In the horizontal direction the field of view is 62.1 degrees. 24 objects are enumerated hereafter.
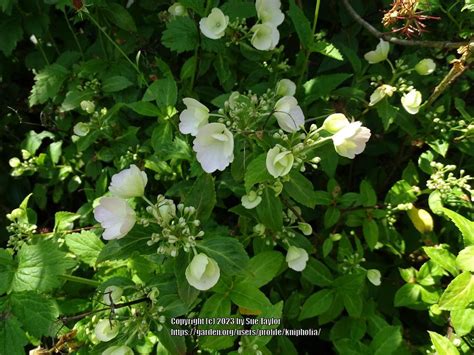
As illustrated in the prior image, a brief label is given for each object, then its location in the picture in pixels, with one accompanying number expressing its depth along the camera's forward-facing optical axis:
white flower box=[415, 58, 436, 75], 0.43
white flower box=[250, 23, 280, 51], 0.39
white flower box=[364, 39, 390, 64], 0.44
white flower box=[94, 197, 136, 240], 0.30
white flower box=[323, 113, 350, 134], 0.31
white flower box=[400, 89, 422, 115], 0.42
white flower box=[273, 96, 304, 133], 0.32
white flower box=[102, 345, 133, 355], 0.31
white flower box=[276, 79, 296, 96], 0.38
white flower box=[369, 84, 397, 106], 0.42
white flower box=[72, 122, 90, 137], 0.45
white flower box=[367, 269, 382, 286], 0.44
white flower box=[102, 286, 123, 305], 0.34
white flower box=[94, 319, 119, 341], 0.32
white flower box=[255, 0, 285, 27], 0.38
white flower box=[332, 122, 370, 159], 0.30
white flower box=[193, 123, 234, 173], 0.31
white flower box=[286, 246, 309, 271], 0.40
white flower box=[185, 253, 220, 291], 0.29
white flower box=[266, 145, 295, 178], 0.30
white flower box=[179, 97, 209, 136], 0.34
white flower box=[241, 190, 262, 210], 0.36
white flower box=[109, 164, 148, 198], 0.32
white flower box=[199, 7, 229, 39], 0.39
